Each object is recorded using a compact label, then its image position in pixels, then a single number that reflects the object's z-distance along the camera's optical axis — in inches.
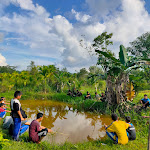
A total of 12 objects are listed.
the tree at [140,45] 728.0
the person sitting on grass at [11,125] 142.9
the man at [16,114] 128.8
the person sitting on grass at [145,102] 237.1
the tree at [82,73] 1019.0
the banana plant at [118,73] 235.1
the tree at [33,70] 781.2
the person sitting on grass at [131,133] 140.2
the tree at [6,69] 1316.9
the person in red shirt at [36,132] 126.9
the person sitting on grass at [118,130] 129.0
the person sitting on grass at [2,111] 184.2
